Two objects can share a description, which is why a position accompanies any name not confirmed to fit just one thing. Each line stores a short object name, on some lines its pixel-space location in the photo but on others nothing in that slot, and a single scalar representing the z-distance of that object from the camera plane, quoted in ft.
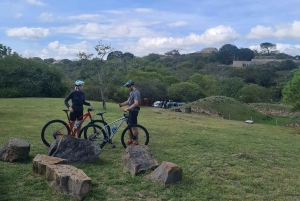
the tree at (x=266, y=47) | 453.99
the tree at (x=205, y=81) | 161.13
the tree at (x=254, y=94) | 148.66
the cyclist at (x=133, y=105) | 26.13
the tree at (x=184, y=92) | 140.36
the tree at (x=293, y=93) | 76.61
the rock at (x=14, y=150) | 22.13
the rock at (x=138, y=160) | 19.99
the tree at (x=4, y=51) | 125.08
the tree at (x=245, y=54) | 391.69
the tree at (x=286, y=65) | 255.70
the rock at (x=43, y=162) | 19.22
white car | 130.93
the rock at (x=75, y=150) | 22.03
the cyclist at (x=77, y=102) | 26.66
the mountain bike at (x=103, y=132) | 26.22
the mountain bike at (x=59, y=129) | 26.96
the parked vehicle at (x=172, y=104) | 132.16
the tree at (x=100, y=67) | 69.67
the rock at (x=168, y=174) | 18.34
